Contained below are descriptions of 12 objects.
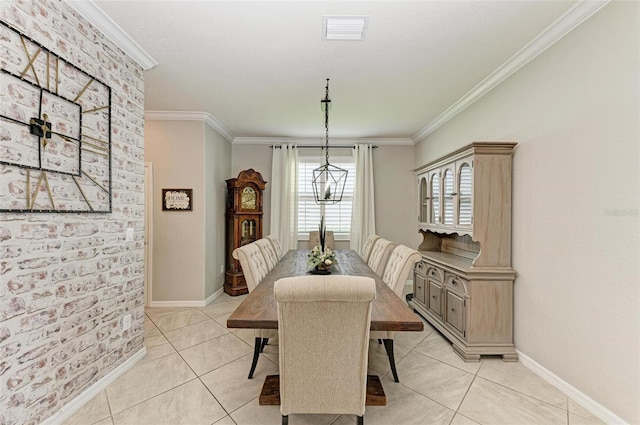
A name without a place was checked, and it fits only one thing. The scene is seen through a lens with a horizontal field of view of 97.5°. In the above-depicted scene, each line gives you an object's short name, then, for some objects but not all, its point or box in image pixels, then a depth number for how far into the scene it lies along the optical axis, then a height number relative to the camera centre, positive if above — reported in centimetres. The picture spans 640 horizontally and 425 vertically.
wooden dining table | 153 -62
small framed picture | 390 +8
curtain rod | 510 +112
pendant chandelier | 481 +38
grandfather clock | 452 -17
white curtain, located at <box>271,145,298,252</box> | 501 +22
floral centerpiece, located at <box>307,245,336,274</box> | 240 -46
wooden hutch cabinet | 254 -54
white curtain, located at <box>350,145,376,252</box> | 502 +18
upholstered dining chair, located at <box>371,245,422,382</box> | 219 -57
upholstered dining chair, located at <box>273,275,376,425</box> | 130 -68
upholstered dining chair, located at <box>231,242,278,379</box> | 226 -55
